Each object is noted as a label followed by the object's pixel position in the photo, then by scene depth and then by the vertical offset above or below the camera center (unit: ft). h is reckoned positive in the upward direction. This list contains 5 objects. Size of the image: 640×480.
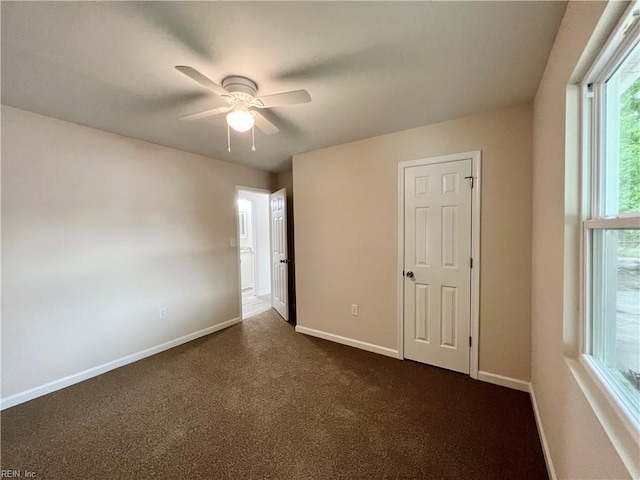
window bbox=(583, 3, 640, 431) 2.69 +0.13
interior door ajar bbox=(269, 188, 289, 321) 12.79 -1.03
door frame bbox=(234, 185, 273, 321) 12.54 -0.41
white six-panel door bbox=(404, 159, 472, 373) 7.68 -0.99
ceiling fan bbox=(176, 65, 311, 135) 5.09 +2.73
